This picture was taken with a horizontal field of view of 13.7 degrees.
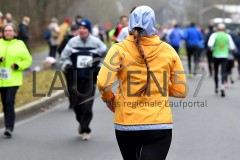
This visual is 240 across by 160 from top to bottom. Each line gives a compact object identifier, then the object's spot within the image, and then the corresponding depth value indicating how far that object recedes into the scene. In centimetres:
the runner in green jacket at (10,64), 1625
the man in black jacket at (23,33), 3699
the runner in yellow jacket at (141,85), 804
